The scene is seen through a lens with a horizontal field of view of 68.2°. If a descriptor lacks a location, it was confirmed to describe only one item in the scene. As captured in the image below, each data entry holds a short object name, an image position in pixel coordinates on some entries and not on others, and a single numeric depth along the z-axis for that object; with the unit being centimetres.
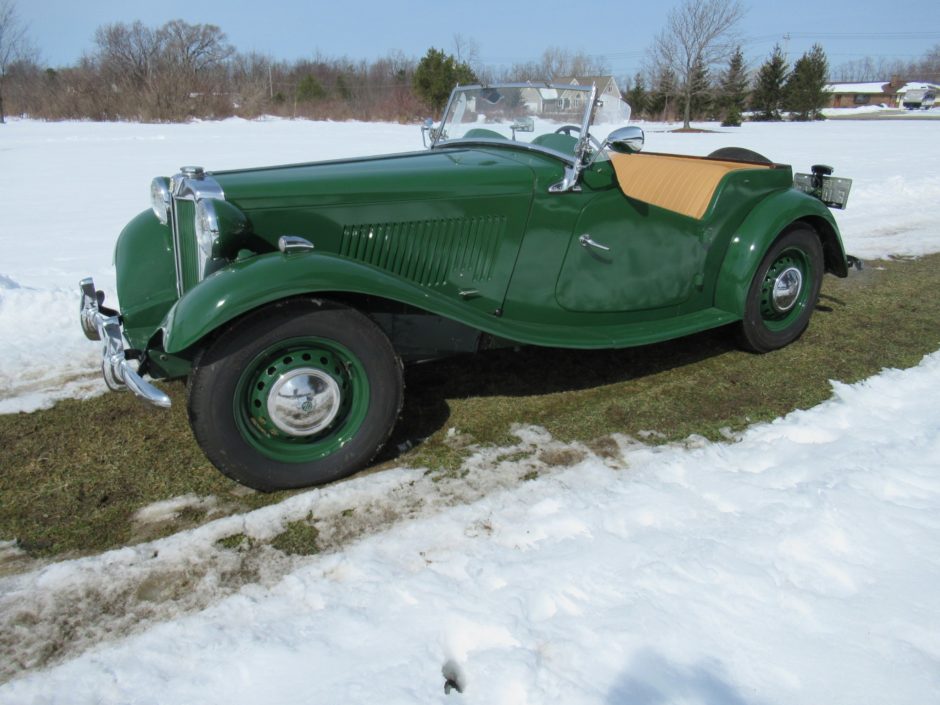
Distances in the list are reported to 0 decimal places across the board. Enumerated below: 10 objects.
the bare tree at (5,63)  3634
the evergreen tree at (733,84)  4325
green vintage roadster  288
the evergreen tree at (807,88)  4441
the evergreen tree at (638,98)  4475
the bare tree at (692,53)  3900
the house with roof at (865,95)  7619
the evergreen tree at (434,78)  3139
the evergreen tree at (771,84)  4638
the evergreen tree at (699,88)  3978
